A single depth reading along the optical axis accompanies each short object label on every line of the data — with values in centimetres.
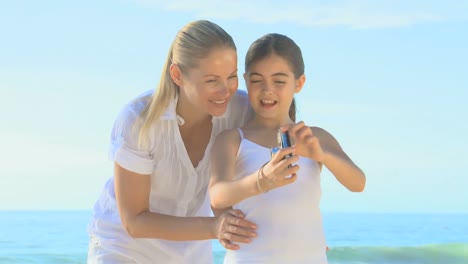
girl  333
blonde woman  355
